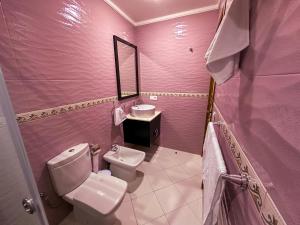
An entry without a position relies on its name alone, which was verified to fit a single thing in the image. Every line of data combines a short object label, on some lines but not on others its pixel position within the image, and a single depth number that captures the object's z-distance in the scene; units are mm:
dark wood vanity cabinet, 2184
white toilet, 1119
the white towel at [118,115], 1955
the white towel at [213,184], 613
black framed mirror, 1965
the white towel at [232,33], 573
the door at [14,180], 503
